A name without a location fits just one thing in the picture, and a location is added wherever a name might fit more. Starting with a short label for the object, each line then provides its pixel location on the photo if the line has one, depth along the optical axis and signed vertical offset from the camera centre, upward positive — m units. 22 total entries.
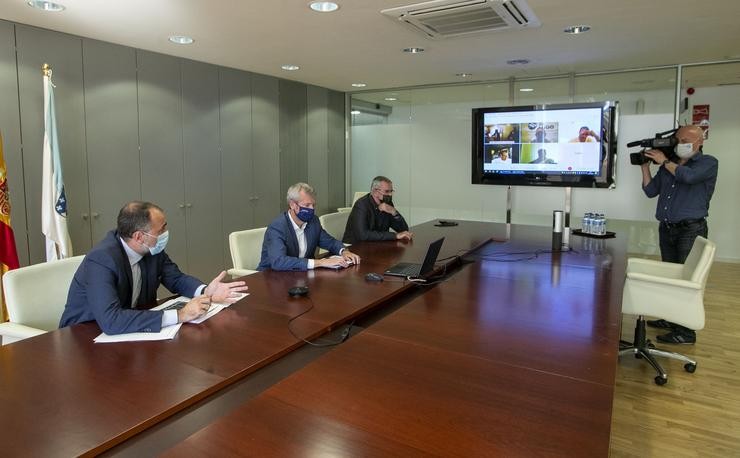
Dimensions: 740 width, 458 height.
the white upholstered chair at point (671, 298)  2.97 -0.71
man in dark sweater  3.98 -0.29
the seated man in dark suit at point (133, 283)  1.81 -0.43
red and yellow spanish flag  3.63 -0.36
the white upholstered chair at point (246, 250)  3.30 -0.44
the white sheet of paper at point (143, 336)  1.74 -0.54
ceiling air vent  3.25 +1.21
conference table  1.15 -0.58
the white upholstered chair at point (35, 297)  2.04 -0.50
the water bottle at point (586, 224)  4.39 -0.35
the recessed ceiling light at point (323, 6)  3.25 +1.22
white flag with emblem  3.93 -0.03
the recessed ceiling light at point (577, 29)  3.84 +1.26
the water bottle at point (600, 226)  4.32 -0.36
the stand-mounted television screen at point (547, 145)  4.70 +0.42
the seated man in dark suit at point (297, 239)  2.85 -0.34
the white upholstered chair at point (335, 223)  4.48 -0.35
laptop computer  2.72 -0.48
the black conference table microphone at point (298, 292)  2.29 -0.50
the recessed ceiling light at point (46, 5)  3.32 +1.26
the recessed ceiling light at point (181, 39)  4.23 +1.30
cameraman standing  3.88 -0.08
